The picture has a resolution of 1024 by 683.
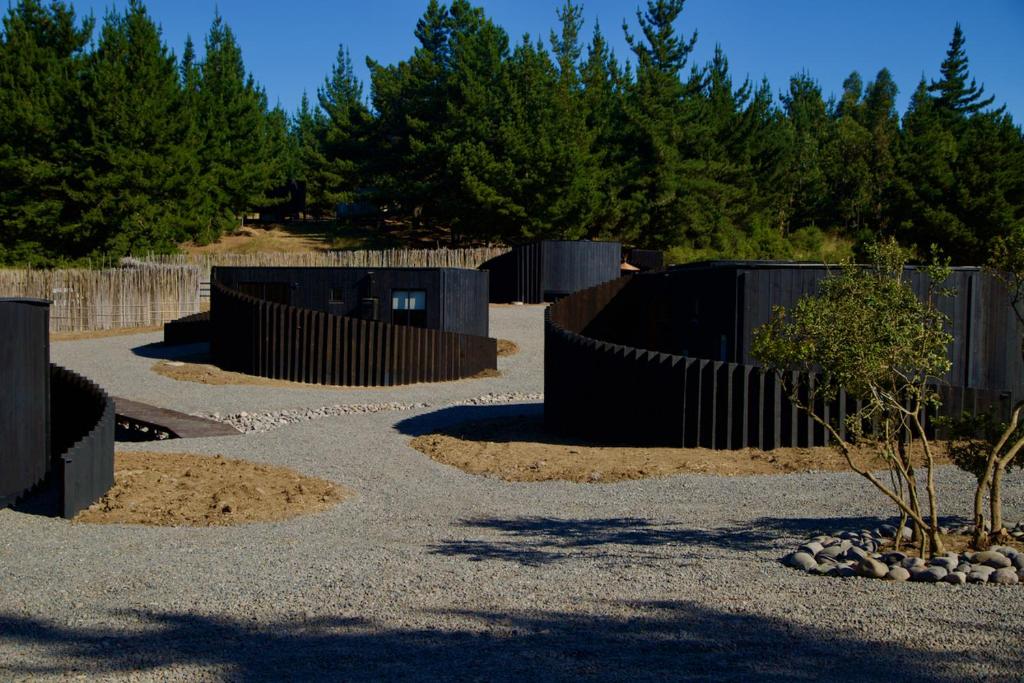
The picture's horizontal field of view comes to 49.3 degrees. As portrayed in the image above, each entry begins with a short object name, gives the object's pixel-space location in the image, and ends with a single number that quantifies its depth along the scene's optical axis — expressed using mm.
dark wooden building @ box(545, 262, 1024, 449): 14336
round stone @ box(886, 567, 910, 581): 7957
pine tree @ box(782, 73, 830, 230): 76862
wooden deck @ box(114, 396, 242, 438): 17422
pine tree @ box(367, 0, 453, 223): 59375
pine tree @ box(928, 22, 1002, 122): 71062
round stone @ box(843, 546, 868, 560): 8328
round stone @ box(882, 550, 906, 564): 8398
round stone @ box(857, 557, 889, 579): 8016
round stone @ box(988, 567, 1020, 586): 7754
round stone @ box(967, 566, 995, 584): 7809
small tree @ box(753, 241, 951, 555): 8625
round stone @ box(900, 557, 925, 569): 8086
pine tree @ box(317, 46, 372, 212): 65312
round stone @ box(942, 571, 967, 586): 7805
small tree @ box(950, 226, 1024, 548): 8812
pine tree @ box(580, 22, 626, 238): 56875
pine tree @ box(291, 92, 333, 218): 67381
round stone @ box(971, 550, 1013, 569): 8039
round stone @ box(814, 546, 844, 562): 8578
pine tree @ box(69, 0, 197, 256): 52219
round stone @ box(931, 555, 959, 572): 8039
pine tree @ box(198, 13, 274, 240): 65781
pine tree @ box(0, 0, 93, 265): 51812
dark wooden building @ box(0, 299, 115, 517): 11203
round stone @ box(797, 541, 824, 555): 8711
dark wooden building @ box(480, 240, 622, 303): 43062
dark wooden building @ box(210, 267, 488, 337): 29797
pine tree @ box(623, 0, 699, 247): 58125
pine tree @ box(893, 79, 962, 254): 54531
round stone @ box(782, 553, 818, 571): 8320
